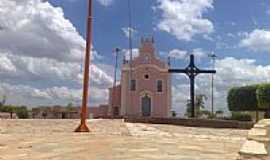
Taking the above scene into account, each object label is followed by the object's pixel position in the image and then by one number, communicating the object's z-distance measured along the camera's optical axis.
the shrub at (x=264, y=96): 18.70
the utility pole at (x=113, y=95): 29.36
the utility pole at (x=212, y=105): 29.52
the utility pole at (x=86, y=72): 8.08
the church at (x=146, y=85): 28.51
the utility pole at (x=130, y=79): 28.24
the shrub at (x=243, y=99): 22.86
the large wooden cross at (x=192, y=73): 25.25
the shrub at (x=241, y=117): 19.96
